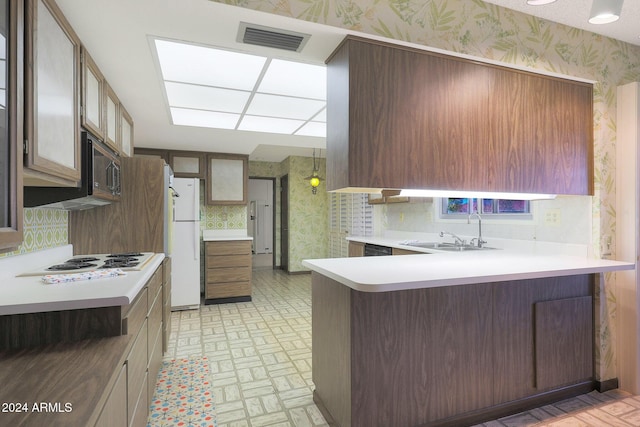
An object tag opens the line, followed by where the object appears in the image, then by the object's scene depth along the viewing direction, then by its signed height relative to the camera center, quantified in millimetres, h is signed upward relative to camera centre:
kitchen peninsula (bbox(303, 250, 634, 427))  1689 -707
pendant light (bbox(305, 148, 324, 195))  5809 +624
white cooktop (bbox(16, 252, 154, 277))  1866 -311
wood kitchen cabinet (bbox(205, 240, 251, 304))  4602 -785
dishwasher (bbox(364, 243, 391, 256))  3898 -436
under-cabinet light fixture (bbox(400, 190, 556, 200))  2084 +132
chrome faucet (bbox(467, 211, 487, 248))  3275 -221
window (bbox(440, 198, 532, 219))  3041 +63
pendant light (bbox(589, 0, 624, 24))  1552 +961
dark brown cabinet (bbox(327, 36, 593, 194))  1767 +536
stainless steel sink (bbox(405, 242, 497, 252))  3310 -337
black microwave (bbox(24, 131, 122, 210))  1833 +176
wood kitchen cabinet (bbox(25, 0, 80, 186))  1286 +535
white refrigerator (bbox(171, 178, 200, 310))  4273 -383
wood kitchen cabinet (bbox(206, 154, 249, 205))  5066 +560
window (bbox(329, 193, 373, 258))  5473 -87
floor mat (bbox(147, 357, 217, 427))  2004 -1233
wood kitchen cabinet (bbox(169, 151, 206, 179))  4922 +768
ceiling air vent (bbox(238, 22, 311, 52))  1683 +937
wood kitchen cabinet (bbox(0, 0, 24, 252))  1097 +297
